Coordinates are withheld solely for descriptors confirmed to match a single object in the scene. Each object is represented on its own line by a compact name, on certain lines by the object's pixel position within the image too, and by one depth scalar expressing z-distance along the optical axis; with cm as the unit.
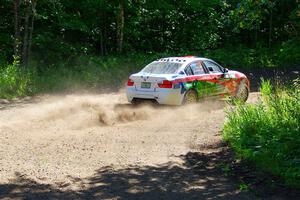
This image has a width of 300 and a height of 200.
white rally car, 1362
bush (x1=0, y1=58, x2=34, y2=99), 1700
